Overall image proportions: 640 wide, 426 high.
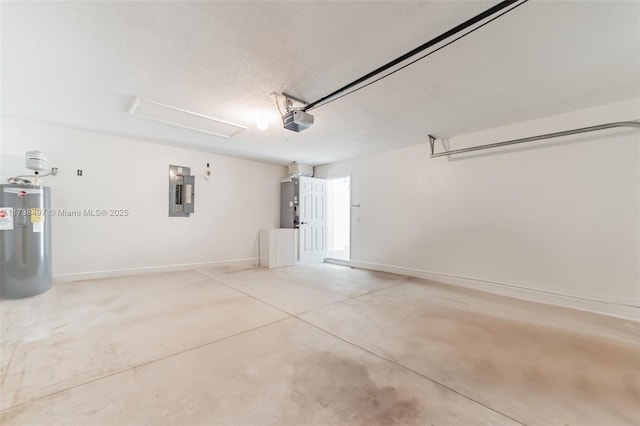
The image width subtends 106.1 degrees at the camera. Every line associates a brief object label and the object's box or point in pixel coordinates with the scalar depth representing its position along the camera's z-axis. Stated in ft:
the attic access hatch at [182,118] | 10.49
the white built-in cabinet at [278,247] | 18.66
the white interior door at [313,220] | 20.39
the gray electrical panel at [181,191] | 16.43
